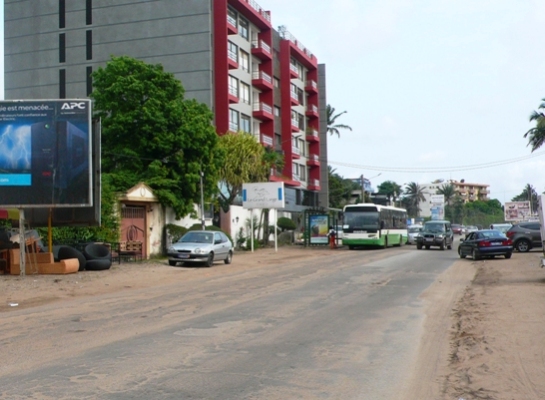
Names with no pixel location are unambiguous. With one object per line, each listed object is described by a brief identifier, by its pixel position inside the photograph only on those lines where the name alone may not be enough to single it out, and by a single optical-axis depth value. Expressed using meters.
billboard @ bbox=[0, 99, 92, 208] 23.25
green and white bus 47.75
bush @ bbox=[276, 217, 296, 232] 62.12
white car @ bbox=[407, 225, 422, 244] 61.91
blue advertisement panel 53.38
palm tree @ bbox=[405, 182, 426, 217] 156.25
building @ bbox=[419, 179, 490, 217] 164.82
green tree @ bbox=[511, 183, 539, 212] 112.07
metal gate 34.41
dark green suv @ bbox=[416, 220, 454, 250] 46.31
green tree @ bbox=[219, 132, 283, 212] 48.88
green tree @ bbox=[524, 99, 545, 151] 48.75
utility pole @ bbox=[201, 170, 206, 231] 37.28
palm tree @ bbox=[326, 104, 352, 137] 91.25
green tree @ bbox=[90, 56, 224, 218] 36.06
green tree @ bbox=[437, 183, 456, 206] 153.88
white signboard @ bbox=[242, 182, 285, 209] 46.84
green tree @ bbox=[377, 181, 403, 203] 150.93
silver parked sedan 29.48
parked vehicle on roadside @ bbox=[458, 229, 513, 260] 32.44
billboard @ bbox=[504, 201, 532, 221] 67.44
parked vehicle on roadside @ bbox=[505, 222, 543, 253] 38.53
